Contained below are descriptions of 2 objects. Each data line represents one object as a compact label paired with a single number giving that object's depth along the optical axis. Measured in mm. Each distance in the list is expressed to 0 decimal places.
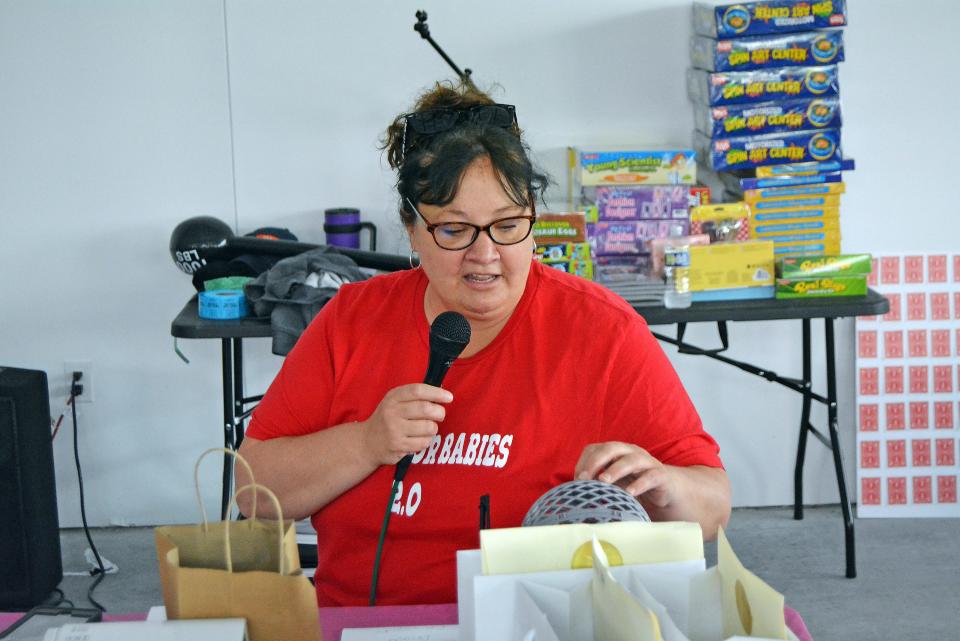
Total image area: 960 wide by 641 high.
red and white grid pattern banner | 3584
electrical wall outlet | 3582
